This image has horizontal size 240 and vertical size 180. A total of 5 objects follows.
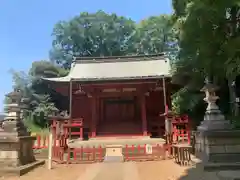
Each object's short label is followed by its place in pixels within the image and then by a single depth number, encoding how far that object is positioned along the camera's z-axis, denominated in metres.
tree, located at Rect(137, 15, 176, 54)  28.22
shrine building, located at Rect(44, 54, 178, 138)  12.40
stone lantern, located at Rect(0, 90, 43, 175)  6.20
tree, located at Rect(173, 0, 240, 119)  5.55
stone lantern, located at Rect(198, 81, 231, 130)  5.09
